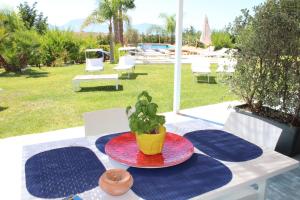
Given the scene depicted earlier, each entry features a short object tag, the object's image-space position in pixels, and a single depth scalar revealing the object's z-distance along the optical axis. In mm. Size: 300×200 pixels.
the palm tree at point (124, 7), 11141
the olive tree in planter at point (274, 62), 2949
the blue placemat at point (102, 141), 1546
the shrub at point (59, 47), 9773
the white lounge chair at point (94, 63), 7715
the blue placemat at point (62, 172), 1157
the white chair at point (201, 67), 6917
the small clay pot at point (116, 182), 1069
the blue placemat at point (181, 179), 1131
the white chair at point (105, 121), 1955
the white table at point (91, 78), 6062
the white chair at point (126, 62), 7866
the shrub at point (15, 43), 8016
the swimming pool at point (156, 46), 14852
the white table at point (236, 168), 1130
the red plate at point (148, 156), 1341
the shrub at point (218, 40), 12366
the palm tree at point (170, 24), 16647
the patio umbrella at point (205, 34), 9547
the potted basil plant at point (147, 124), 1332
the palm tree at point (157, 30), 15711
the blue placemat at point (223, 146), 1463
